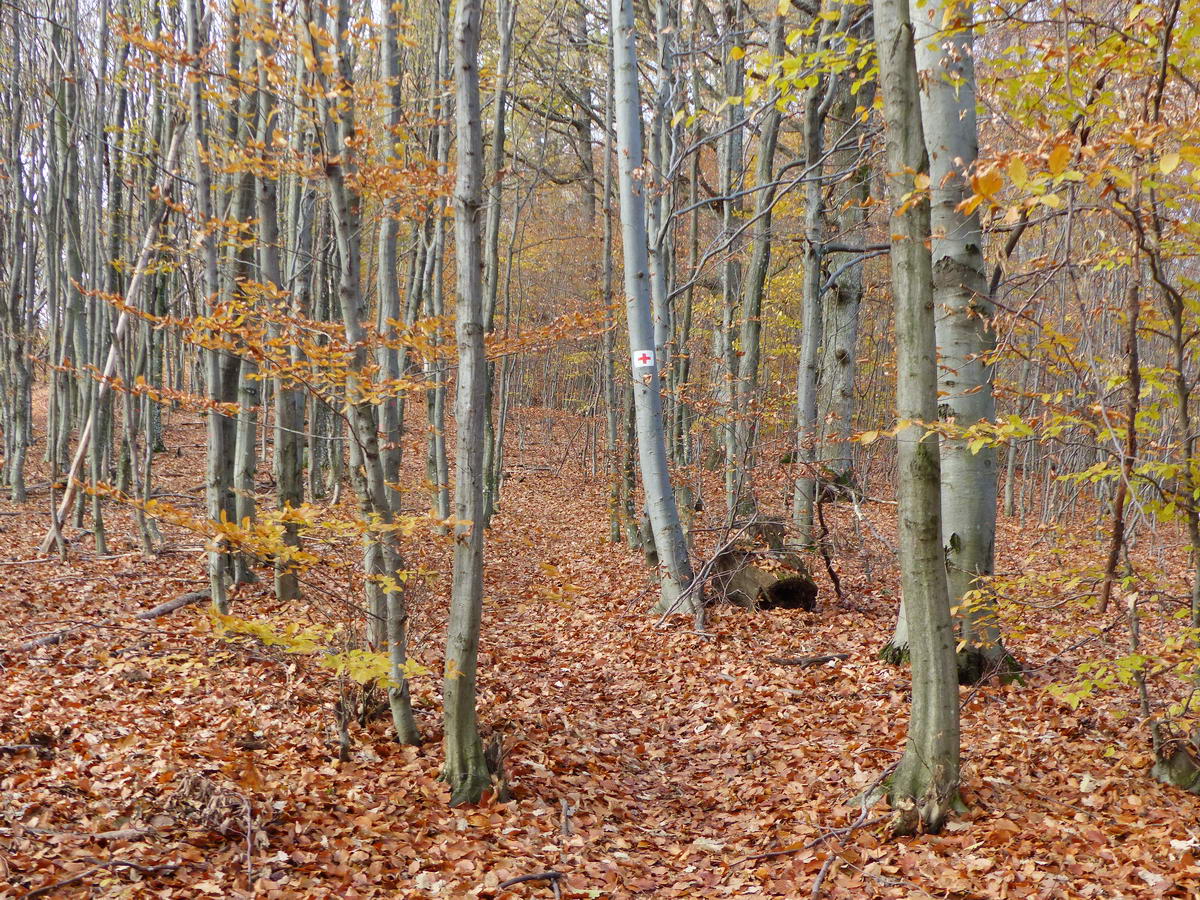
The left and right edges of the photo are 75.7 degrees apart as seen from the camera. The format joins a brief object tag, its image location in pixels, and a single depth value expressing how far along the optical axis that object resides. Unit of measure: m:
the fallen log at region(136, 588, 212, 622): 7.54
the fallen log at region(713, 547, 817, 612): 7.94
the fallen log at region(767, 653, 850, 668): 6.43
